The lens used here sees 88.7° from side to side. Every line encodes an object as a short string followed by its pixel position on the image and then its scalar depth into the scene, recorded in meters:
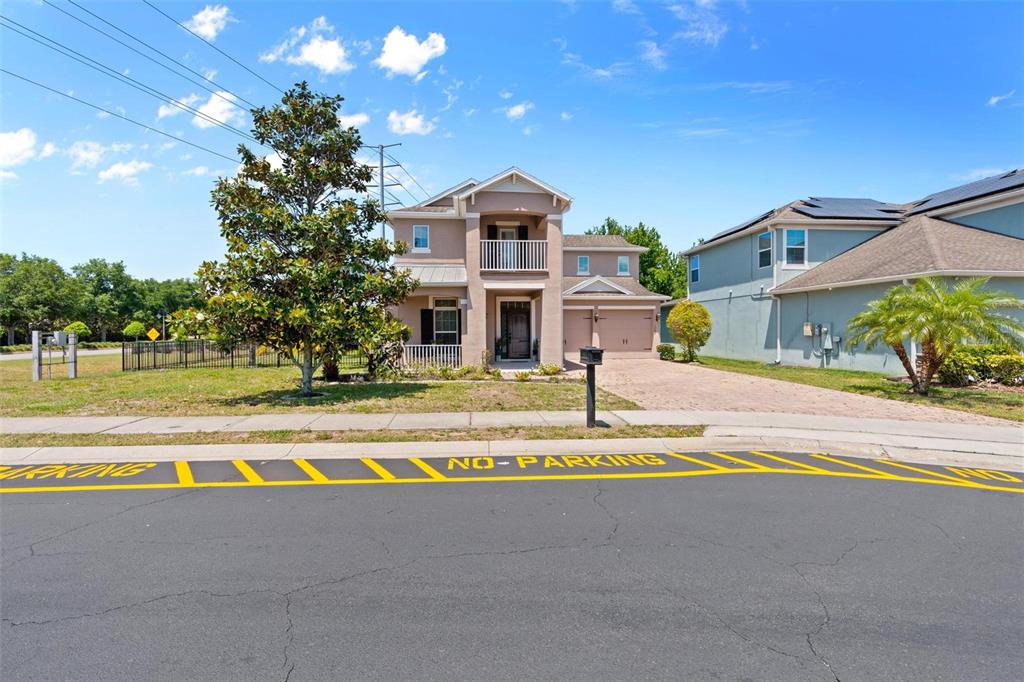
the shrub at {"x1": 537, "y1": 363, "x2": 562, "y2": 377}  18.33
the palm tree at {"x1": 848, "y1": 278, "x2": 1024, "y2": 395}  12.50
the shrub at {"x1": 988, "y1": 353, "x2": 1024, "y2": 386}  15.27
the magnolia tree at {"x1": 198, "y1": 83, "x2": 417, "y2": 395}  11.98
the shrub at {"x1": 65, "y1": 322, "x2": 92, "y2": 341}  45.09
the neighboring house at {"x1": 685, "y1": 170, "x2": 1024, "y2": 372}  18.17
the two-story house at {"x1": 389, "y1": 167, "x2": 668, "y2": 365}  19.28
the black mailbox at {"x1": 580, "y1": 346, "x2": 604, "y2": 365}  9.40
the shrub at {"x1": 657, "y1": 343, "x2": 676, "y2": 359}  26.27
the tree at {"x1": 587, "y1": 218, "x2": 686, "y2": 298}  53.44
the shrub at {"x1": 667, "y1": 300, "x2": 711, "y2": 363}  24.72
